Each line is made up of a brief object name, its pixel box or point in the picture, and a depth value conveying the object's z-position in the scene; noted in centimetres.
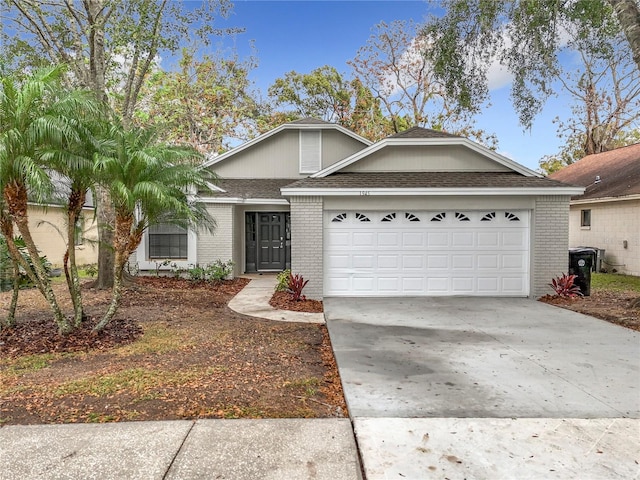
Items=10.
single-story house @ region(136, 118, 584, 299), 973
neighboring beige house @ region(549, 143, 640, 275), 1459
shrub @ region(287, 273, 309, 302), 942
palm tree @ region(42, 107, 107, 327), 546
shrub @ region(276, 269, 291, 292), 1045
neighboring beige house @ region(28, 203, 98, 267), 1562
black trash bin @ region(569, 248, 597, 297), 1023
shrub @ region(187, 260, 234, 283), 1292
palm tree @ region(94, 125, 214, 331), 561
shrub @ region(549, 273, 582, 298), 968
